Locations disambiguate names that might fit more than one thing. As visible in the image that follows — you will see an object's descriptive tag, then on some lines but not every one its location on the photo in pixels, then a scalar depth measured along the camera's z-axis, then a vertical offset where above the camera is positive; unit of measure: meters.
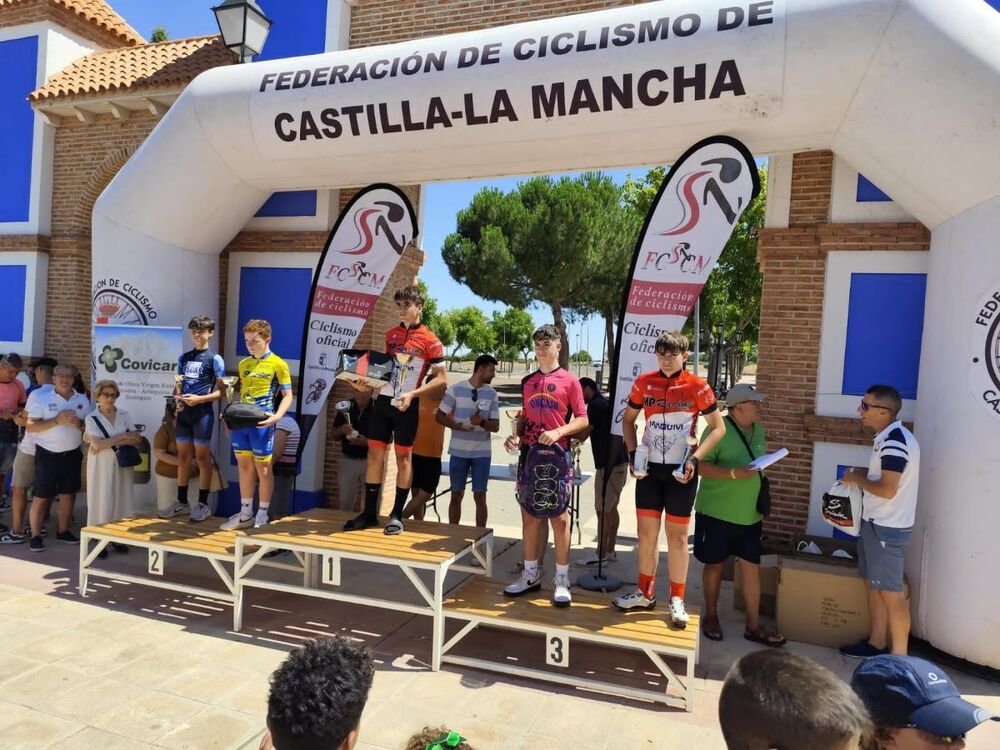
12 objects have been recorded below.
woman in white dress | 5.80 -1.12
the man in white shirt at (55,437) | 6.05 -1.04
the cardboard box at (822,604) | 4.52 -1.61
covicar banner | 6.20 -0.32
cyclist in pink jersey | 4.13 -0.35
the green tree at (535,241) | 26.19 +4.97
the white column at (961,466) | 3.96 -0.51
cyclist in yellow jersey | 5.10 -0.51
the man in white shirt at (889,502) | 4.04 -0.77
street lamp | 6.24 +3.06
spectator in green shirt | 4.50 -0.99
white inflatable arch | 3.92 +1.76
